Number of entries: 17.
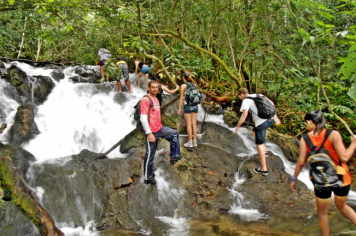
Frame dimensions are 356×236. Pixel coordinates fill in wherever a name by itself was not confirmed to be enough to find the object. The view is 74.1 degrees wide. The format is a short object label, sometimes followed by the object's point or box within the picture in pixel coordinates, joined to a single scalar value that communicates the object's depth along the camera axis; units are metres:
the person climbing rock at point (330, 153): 2.85
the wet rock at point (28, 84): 7.88
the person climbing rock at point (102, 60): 9.69
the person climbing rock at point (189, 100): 6.04
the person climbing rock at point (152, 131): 4.47
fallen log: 3.60
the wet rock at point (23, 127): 6.26
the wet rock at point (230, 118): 8.83
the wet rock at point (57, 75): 10.08
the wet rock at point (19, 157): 4.82
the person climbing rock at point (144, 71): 8.95
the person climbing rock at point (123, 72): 9.44
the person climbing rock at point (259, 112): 5.49
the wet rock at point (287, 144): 7.89
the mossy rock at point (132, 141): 6.60
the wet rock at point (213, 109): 9.52
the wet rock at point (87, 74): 10.58
